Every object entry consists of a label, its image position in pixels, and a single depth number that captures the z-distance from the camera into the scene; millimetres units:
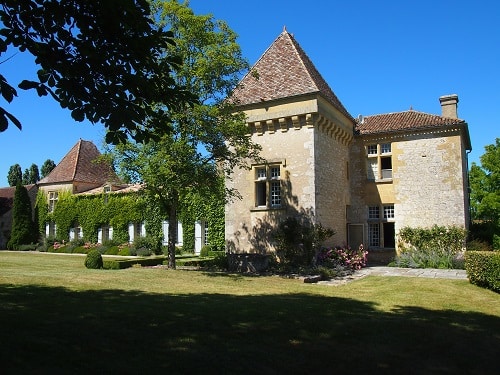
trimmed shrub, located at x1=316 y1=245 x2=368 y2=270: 15680
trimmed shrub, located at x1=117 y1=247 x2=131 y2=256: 26344
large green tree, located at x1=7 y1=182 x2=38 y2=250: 32656
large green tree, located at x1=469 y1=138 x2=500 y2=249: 24641
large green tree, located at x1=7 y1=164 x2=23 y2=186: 54594
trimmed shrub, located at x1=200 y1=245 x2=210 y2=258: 23520
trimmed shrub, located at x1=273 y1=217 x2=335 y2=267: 15141
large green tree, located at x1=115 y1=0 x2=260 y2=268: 13258
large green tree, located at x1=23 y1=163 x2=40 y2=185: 54938
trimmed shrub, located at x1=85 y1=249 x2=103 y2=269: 15430
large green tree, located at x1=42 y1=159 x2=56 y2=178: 52781
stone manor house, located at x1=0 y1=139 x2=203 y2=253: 31266
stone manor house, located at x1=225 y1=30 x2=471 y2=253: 16219
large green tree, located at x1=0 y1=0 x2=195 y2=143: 5402
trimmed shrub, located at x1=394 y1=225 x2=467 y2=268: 16875
